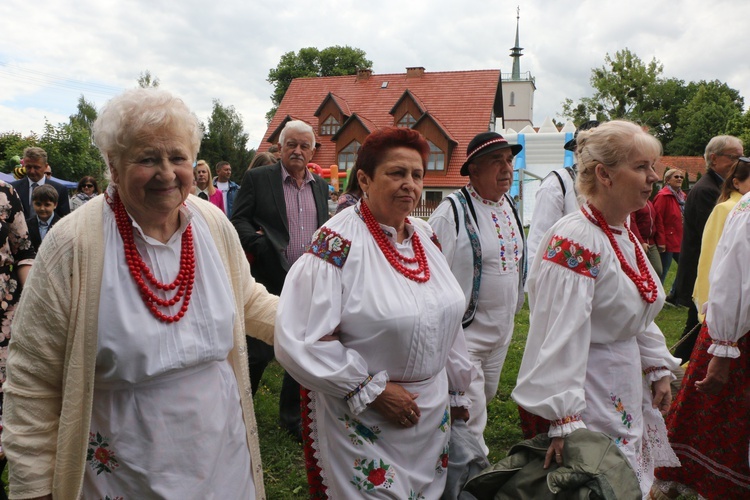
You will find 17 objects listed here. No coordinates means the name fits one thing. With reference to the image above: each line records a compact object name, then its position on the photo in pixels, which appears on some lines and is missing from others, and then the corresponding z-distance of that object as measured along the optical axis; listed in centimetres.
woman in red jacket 959
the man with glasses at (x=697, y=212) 633
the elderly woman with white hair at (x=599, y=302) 248
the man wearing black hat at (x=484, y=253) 378
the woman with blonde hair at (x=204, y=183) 810
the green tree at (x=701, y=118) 5103
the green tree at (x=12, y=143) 2550
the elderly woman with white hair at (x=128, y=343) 184
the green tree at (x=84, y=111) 5359
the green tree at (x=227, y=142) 4100
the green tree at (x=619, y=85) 4775
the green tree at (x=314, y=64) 4891
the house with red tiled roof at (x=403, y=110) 3325
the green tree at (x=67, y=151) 2706
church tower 7512
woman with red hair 230
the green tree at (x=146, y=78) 4431
